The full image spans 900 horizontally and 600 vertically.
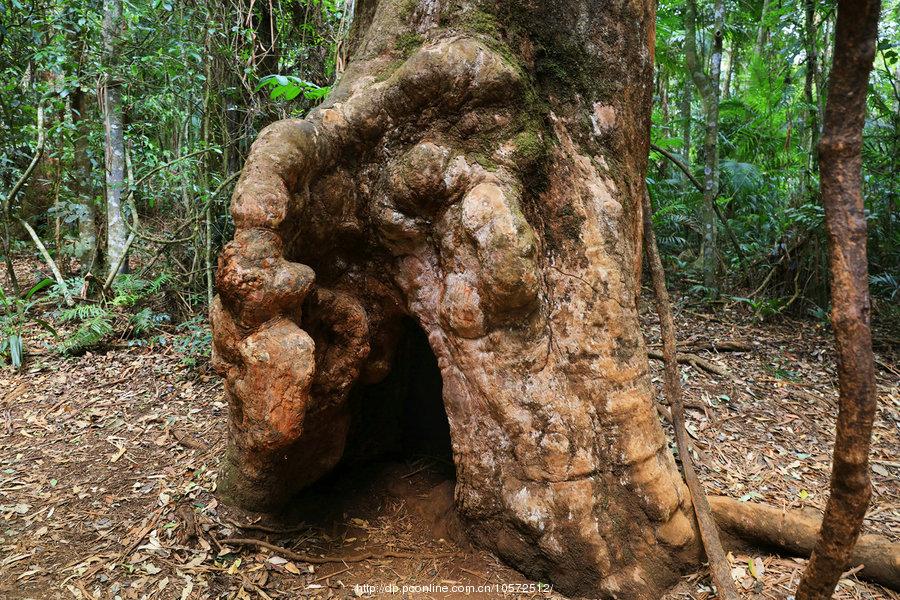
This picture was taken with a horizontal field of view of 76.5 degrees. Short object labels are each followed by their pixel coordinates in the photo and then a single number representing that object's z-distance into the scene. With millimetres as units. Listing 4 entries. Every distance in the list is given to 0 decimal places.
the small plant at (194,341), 5371
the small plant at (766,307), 6402
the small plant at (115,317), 5781
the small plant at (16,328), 5465
